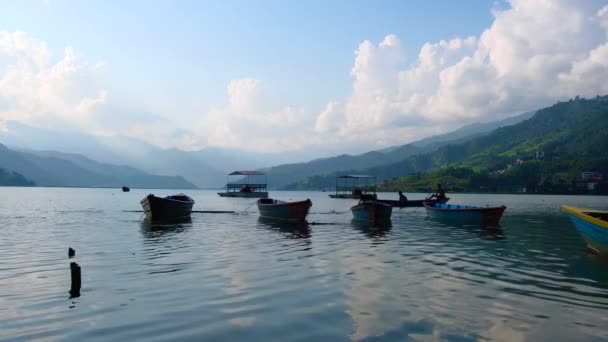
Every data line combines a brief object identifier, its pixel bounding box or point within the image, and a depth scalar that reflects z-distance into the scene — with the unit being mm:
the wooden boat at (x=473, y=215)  43156
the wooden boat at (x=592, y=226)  22797
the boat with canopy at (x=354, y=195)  112788
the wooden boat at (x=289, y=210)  46562
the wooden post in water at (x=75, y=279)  14414
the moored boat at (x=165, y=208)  47938
